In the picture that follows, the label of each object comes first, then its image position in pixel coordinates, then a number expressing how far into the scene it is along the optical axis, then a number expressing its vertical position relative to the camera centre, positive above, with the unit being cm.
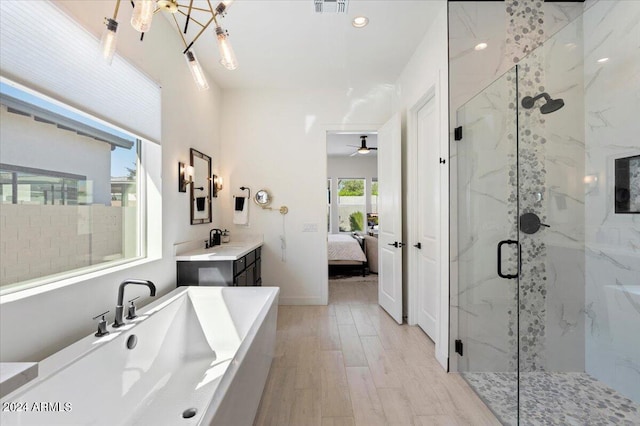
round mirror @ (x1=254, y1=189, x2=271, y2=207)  401 +19
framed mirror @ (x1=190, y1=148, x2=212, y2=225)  314 +26
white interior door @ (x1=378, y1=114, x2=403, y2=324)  339 -8
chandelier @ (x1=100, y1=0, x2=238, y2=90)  113 +76
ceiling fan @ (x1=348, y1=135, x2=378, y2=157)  624 +139
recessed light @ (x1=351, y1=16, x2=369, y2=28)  259 +171
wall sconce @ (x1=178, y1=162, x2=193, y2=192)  285 +36
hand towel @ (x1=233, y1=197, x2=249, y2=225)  397 +0
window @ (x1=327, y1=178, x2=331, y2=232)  851 +21
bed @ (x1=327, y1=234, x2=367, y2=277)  551 -79
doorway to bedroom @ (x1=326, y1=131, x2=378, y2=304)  550 -6
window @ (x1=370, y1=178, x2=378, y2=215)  858 +51
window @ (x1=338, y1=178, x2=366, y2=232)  865 +23
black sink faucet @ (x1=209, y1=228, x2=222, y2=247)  349 -31
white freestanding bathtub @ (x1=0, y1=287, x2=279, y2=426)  117 -83
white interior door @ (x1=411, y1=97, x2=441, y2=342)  278 -5
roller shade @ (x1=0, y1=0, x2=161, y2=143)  132 +79
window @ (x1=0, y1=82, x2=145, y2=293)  138 +12
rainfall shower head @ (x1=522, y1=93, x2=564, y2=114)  221 +82
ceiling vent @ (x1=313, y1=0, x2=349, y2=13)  236 +168
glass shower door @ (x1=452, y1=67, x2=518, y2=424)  220 -22
